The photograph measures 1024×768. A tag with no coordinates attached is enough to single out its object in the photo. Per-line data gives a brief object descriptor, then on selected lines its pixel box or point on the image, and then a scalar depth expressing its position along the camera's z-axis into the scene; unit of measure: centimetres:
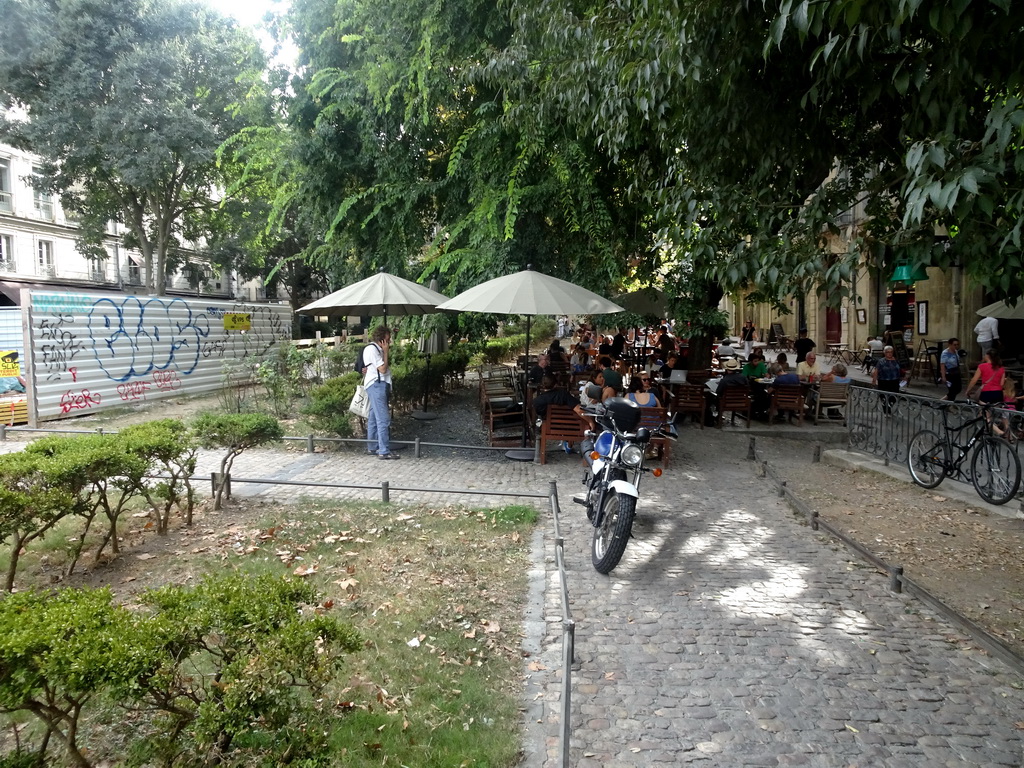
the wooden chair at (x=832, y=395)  1198
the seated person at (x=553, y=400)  875
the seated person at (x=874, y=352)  1678
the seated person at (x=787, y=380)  1193
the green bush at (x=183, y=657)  214
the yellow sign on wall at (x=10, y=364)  1171
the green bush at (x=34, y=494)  421
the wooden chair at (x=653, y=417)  842
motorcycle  501
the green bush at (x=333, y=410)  980
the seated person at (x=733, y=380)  1169
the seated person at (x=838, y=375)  1197
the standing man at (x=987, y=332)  1363
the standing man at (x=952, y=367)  1345
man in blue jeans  916
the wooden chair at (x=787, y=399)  1192
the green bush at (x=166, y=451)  539
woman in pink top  977
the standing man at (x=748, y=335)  2631
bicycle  693
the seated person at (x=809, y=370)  1298
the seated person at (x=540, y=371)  1196
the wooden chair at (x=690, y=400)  1177
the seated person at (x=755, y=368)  1294
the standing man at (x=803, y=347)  1576
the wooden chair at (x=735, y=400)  1166
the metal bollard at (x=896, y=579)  490
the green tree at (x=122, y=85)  1886
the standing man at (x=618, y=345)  1834
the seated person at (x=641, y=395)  844
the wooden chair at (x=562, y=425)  867
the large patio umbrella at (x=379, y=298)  955
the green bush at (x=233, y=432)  632
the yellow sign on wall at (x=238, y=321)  1684
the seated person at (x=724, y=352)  1859
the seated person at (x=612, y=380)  936
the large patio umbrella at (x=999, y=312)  1373
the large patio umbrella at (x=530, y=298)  825
